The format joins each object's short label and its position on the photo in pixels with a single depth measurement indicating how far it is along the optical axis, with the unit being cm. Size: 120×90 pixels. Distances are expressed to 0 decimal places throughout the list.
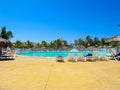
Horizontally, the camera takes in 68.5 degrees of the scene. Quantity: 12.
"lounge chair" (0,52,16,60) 892
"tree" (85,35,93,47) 2799
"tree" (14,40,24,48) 2364
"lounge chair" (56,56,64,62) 811
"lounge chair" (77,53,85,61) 816
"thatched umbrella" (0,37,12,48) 887
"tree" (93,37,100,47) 2787
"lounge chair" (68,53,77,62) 802
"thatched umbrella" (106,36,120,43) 970
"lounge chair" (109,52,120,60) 876
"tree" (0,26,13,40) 1628
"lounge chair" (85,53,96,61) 829
